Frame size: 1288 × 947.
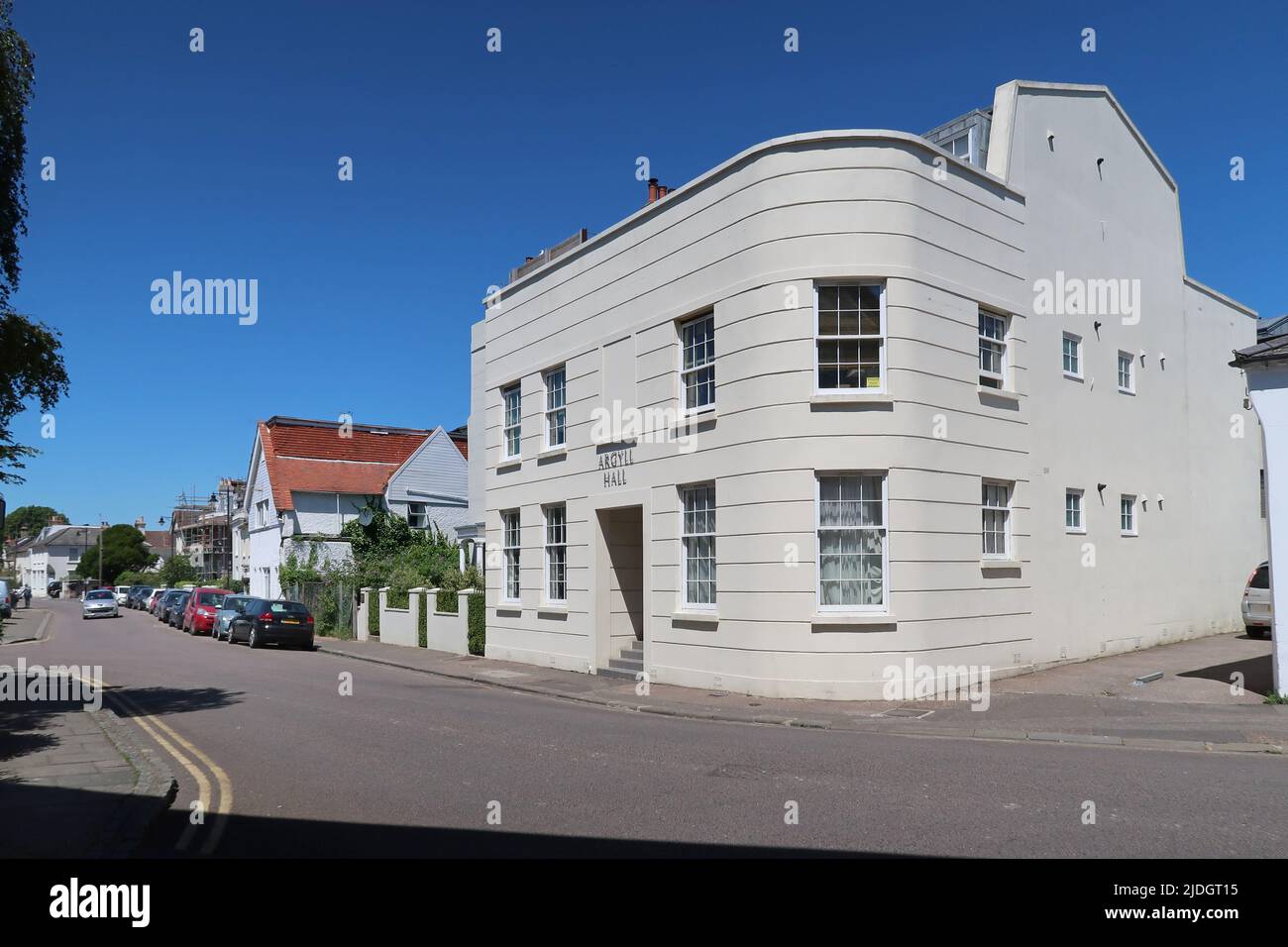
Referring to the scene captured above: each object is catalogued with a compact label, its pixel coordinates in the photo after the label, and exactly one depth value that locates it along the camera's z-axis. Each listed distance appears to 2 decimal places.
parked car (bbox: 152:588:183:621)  47.69
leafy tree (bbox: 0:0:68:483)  11.68
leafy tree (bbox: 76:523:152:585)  104.62
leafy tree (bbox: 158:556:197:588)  86.81
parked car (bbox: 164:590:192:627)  43.91
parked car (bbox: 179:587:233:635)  37.31
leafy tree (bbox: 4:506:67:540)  126.90
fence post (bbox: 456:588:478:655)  24.27
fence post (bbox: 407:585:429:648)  27.42
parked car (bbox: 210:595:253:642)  33.66
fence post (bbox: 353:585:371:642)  31.83
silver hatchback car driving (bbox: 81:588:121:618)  54.06
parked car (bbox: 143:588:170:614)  56.05
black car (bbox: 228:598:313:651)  29.36
